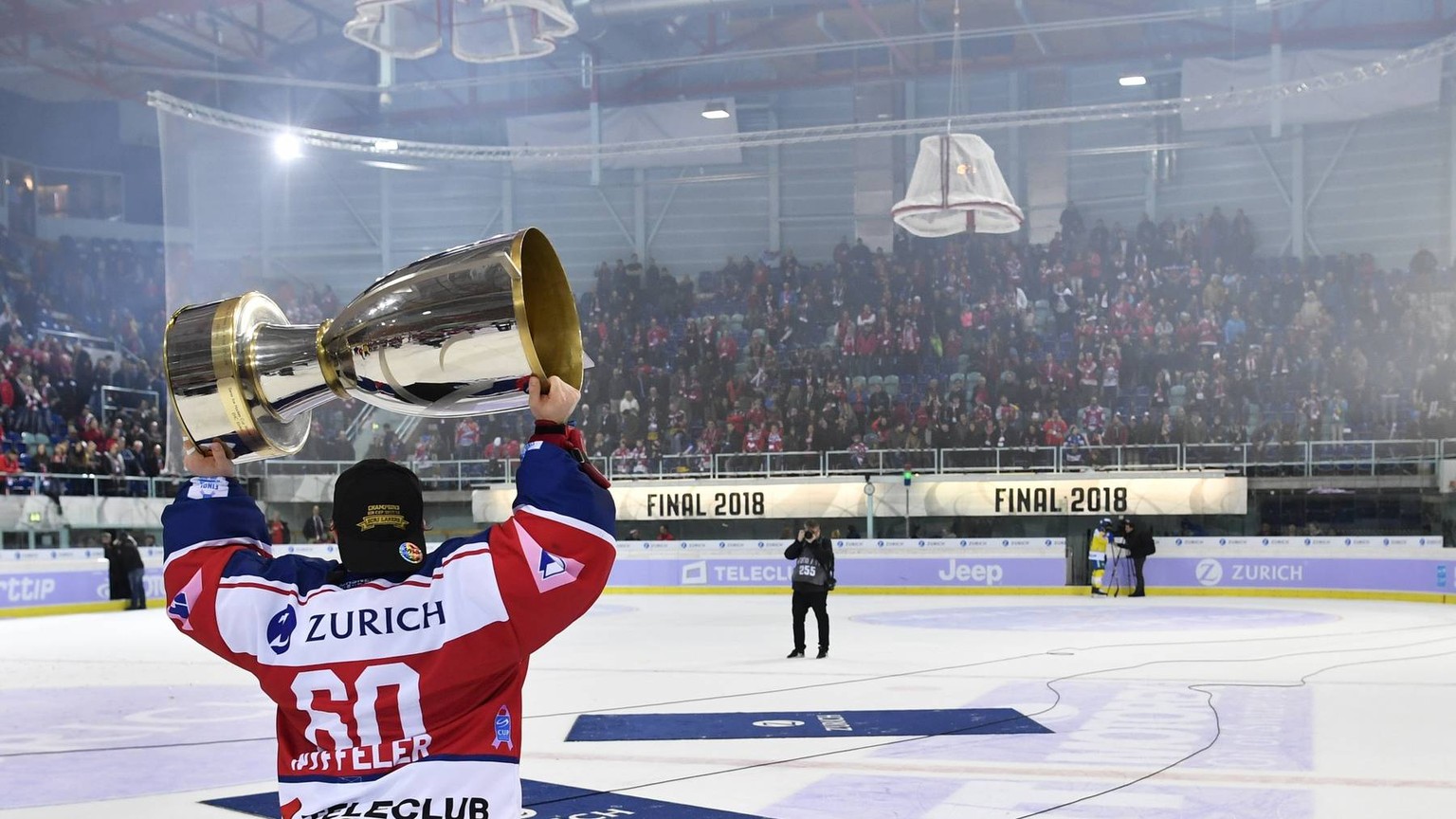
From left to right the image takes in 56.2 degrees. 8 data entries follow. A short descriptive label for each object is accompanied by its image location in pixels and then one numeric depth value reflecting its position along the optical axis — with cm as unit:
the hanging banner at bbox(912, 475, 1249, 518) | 2531
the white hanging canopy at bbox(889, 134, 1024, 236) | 1786
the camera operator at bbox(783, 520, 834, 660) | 1369
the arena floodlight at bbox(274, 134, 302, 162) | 2977
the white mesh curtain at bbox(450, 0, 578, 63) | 2234
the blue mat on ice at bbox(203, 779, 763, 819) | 607
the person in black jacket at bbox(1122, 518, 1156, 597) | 2361
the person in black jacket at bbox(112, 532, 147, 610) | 2228
